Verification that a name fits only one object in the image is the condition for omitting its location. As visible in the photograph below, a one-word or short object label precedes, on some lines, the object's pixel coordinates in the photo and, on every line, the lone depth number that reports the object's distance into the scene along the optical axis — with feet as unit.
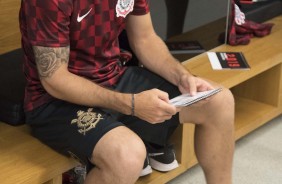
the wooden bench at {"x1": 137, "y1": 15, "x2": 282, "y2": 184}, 9.08
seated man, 7.18
